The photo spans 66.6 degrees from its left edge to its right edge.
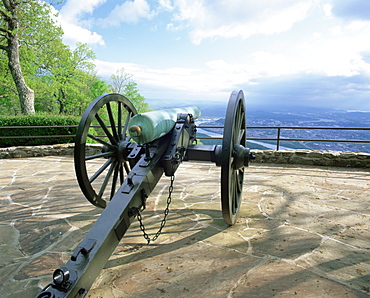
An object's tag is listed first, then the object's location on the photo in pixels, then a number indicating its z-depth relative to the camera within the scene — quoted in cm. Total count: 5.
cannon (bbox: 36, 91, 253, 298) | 175
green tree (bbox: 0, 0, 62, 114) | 1220
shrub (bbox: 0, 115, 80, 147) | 893
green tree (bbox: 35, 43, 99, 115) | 1816
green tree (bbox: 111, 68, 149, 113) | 3066
